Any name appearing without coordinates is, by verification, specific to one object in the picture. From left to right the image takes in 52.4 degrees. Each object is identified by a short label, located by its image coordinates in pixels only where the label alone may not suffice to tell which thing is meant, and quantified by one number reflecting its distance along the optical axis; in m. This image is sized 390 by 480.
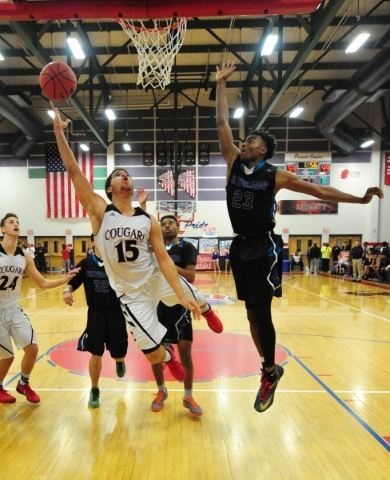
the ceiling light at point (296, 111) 18.20
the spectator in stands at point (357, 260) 16.58
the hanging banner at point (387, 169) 21.88
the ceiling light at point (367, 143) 21.40
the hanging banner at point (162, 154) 22.42
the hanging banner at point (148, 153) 22.47
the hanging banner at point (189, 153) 22.41
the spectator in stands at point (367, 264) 17.36
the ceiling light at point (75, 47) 10.90
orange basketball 4.13
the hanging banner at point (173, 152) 22.39
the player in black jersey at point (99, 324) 4.32
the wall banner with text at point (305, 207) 22.72
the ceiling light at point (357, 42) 11.00
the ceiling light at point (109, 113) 17.25
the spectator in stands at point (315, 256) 20.97
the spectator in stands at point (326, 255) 21.77
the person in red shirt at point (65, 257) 20.77
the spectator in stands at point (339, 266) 20.10
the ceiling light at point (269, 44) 10.84
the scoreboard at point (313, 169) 22.55
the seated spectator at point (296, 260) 22.33
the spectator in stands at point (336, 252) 21.44
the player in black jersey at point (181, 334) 4.18
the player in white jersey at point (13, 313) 4.30
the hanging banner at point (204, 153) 22.52
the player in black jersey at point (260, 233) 3.16
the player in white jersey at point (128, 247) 3.29
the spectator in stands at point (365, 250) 17.83
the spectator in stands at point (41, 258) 21.70
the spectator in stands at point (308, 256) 21.80
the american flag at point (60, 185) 22.45
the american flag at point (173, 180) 22.52
